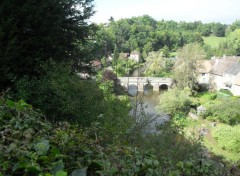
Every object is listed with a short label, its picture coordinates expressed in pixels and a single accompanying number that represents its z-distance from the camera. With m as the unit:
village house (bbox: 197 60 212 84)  44.44
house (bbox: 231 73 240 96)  36.67
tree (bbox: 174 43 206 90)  34.53
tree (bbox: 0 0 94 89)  8.23
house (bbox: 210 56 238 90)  41.21
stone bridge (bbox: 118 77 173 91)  41.97
